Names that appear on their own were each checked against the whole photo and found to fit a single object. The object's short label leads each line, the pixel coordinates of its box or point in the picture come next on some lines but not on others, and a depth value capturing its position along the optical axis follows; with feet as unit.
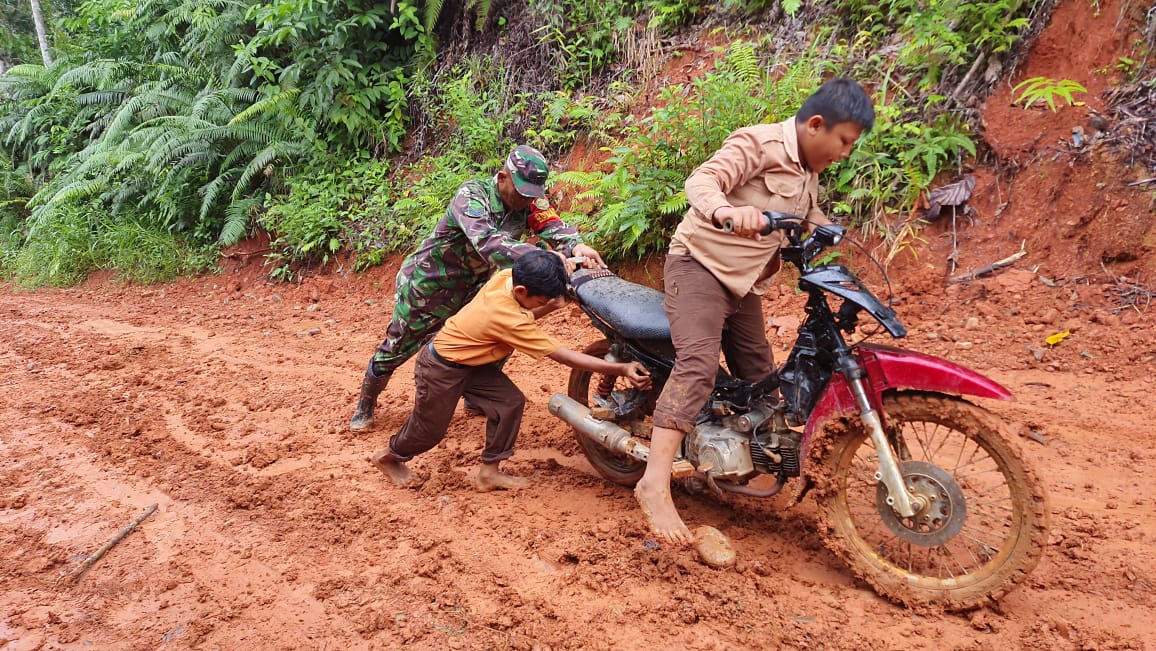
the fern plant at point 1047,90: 16.98
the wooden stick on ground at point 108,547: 10.34
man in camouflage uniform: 12.42
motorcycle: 8.41
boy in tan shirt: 8.93
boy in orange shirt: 10.75
